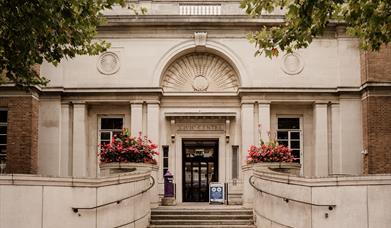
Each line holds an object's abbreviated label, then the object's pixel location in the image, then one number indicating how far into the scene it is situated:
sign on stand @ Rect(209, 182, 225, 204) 25.08
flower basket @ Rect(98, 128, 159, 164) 21.09
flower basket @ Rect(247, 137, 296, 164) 21.36
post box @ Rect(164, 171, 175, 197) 24.97
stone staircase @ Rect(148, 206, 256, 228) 19.67
